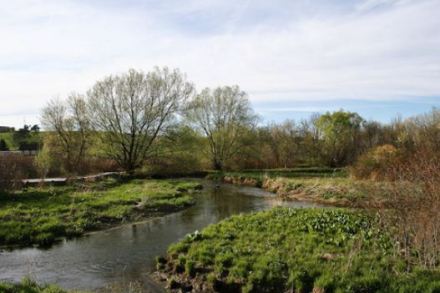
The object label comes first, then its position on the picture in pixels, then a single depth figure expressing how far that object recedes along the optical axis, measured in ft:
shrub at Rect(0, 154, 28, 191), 83.46
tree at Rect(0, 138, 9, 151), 224.08
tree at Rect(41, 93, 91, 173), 164.76
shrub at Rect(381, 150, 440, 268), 35.99
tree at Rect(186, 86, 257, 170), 188.24
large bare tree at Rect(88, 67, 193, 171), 152.66
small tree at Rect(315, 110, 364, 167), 216.95
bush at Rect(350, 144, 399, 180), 105.81
